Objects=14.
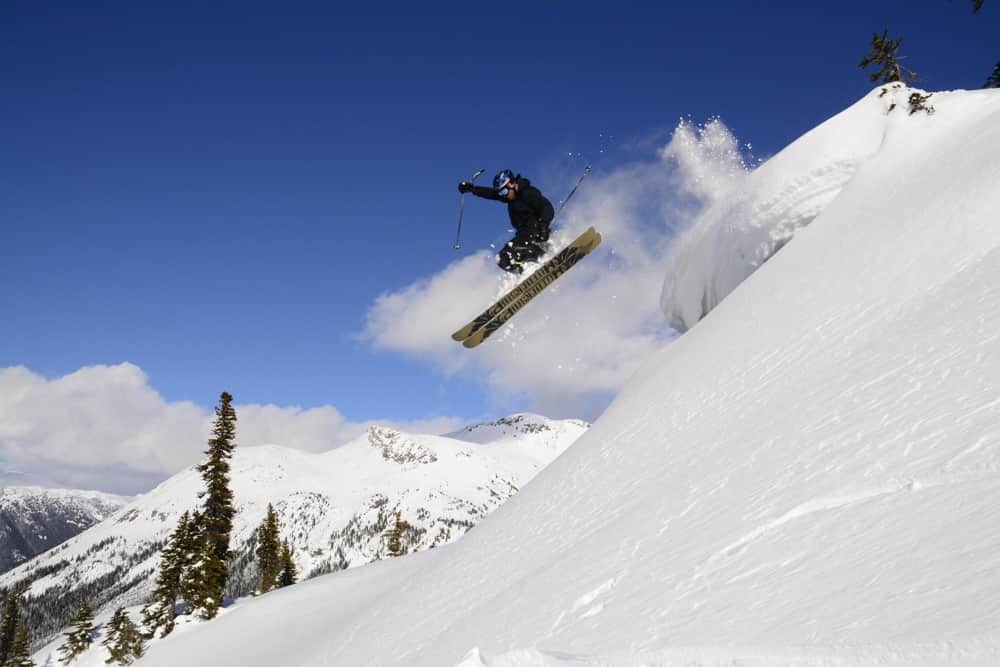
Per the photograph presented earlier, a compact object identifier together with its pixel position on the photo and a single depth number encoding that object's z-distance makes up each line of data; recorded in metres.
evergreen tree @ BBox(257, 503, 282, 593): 46.91
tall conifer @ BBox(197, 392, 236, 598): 32.50
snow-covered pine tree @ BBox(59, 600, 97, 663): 38.25
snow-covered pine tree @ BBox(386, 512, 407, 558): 48.26
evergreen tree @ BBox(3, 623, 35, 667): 40.03
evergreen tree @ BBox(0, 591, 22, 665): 46.59
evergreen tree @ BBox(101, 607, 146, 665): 26.75
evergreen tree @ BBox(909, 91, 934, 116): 15.57
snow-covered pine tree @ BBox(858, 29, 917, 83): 19.08
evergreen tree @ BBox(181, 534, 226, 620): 28.17
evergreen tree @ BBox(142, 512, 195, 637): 28.73
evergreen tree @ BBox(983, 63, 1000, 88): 22.27
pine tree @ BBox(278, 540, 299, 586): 47.91
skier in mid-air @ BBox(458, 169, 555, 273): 14.95
